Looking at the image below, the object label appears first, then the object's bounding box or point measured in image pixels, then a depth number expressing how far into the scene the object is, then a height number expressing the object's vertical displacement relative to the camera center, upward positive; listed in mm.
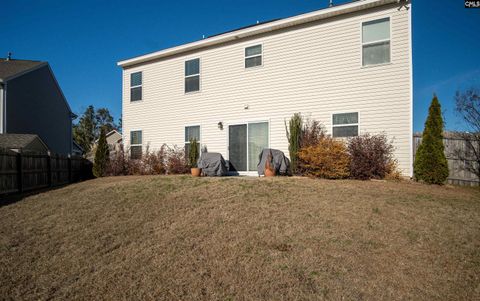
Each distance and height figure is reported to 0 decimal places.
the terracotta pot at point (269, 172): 9023 -937
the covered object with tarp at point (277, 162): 9172 -602
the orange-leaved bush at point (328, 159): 7949 -441
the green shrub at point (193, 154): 10984 -372
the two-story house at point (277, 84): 8500 +2434
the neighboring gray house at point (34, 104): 14674 +2669
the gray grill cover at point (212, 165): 10086 -768
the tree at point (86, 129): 40812 +2609
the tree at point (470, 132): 8648 +427
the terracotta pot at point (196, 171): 10034 -995
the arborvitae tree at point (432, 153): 7551 -254
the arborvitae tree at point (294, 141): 9047 +133
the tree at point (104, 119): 46500 +4855
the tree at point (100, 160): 12445 -693
